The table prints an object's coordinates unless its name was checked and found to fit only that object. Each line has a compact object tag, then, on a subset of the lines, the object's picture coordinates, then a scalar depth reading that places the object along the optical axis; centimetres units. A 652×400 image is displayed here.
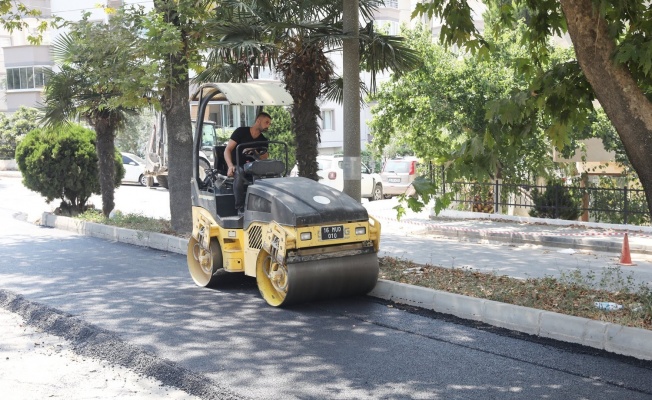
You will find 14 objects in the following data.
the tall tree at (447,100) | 1928
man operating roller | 992
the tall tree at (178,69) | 1380
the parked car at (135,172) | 3538
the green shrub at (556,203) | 1834
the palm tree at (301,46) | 1277
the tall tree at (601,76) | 727
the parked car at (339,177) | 2888
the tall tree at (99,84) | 1445
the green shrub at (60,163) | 1895
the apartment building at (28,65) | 4894
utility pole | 1114
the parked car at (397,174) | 2942
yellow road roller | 867
